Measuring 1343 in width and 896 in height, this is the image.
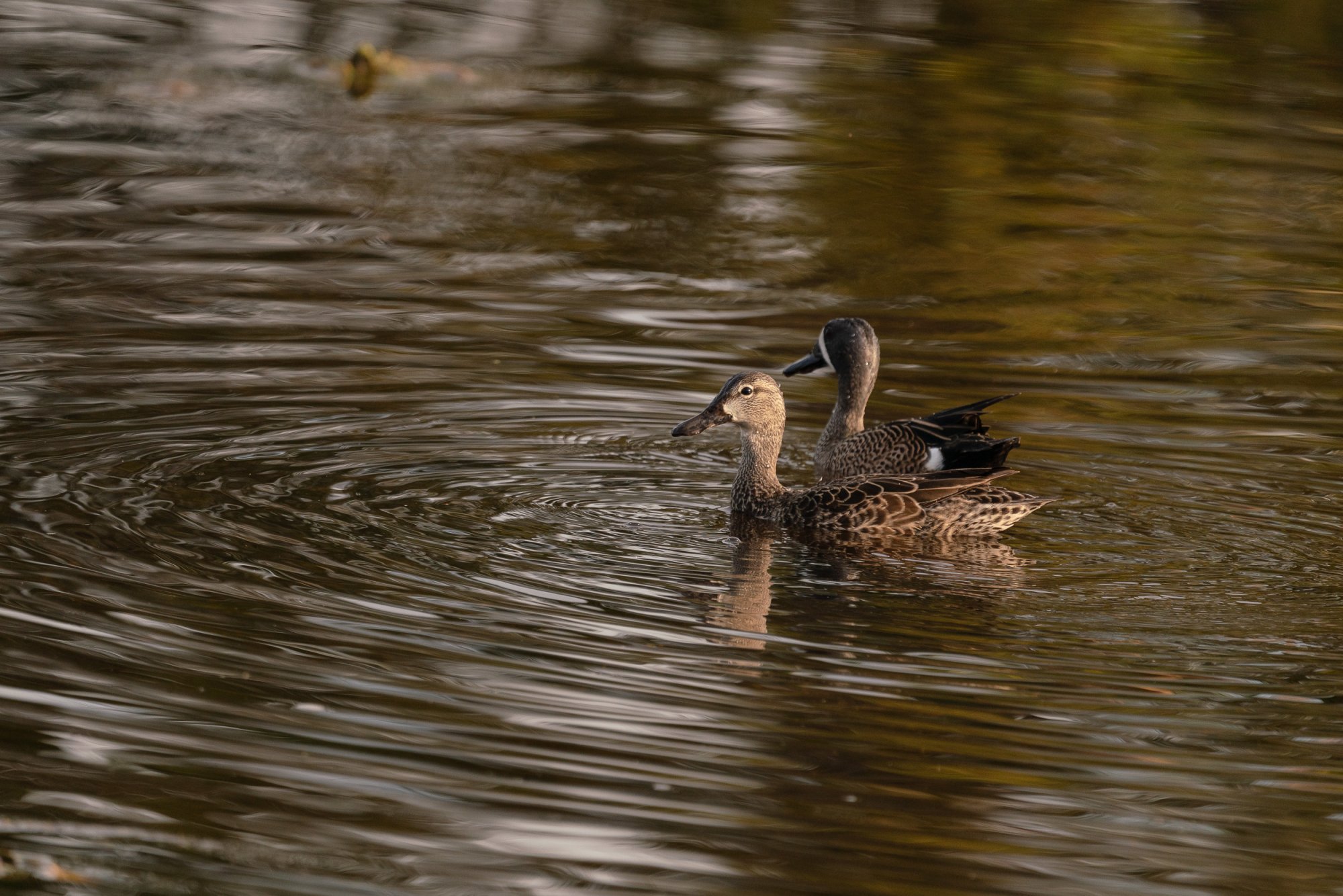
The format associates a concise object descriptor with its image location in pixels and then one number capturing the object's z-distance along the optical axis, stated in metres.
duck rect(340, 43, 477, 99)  32.75
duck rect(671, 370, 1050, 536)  16.06
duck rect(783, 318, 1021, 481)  16.89
